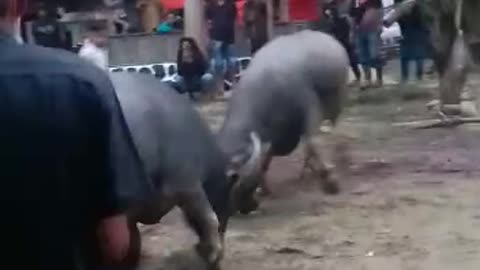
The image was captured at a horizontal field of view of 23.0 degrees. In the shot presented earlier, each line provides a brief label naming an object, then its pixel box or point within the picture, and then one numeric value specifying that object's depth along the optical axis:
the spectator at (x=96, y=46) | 10.70
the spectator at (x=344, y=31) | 19.94
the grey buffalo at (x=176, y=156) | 7.34
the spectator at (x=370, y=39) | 20.12
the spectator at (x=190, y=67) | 18.31
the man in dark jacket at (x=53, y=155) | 2.96
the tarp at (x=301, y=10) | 25.50
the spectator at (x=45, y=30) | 19.27
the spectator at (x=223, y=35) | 20.09
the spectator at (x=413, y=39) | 18.89
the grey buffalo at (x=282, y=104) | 9.23
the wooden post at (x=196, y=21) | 20.30
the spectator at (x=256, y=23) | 20.66
